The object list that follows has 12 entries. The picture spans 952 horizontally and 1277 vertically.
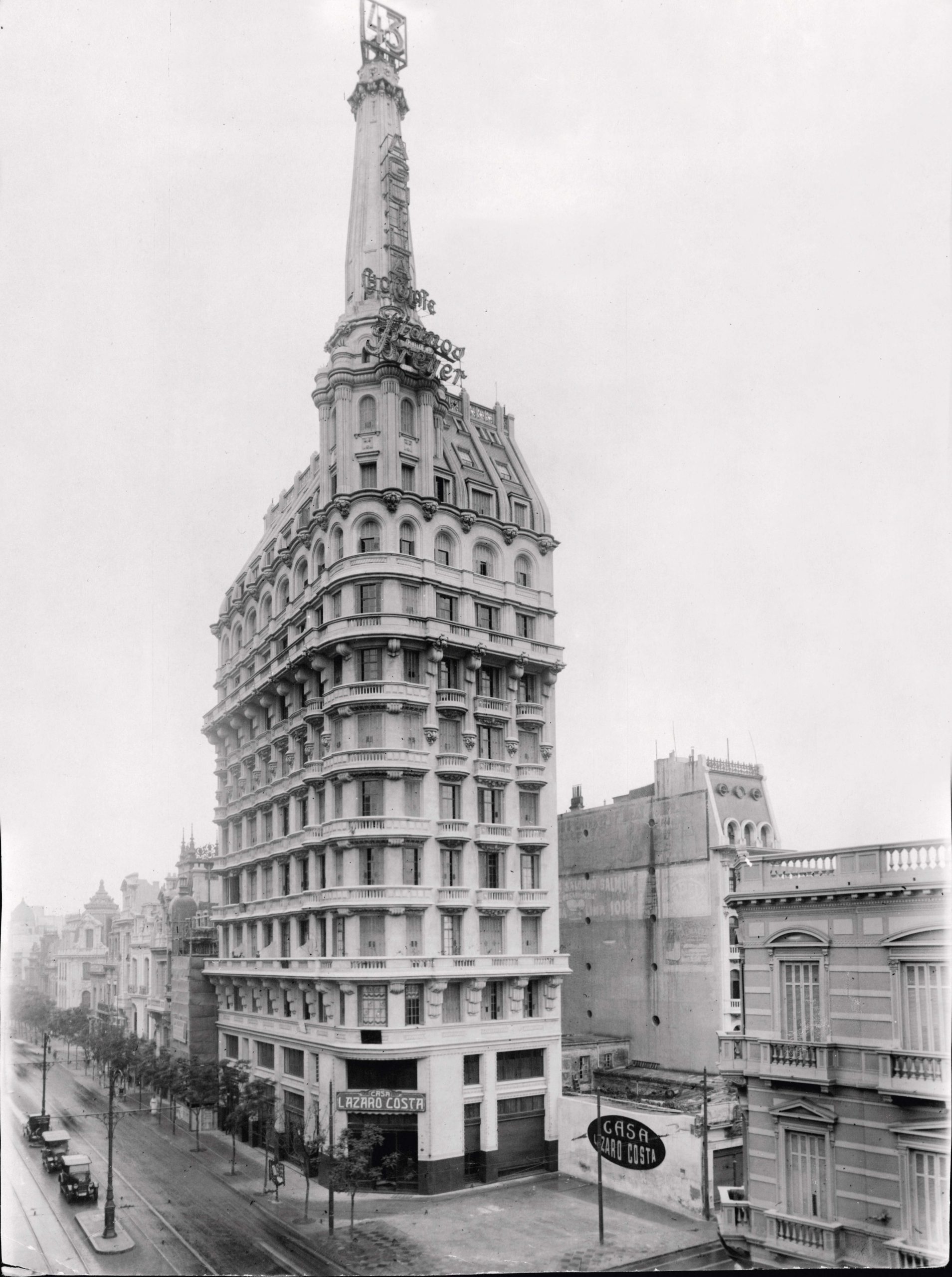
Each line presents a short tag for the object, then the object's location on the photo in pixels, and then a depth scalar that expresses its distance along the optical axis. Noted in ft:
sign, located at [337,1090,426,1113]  142.92
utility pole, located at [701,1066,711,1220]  124.67
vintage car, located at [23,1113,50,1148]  130.00
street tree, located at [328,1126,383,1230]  126.62
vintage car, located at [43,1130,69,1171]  122.31
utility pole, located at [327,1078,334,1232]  122.31
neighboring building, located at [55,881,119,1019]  164.66
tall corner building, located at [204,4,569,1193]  148.05
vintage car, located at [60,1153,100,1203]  116.98
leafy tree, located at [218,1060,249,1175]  160.66
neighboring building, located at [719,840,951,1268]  83.46
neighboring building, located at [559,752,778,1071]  190.60
